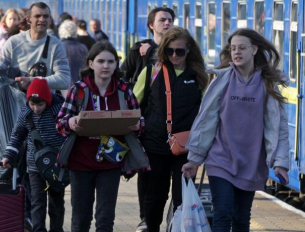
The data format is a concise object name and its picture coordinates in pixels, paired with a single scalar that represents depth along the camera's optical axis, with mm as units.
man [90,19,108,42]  39618
